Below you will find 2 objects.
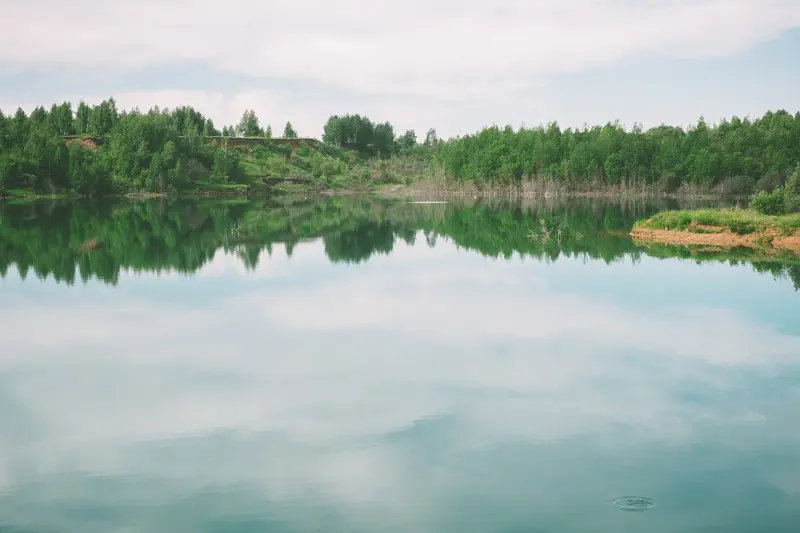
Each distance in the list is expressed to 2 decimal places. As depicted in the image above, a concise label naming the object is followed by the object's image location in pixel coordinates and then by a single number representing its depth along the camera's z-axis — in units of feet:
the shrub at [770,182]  265.75
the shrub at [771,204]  130.11
